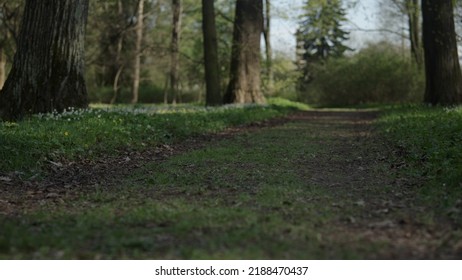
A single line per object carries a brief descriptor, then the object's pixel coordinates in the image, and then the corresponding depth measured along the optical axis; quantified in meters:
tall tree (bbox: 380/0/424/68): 31.25
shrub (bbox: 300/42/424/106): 32.56
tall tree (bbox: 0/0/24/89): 28.30
